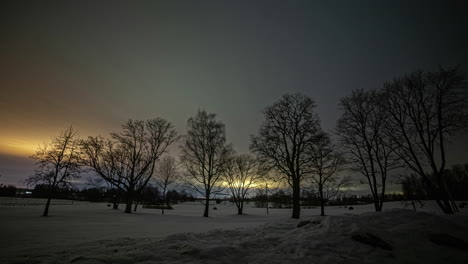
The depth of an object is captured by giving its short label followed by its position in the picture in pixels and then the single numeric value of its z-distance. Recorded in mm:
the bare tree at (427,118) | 12859
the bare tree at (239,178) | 35938
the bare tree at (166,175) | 35062
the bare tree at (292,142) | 18016
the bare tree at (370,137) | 15688
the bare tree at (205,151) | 24859
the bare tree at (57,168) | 20219
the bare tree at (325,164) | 18094
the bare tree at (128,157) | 24172
